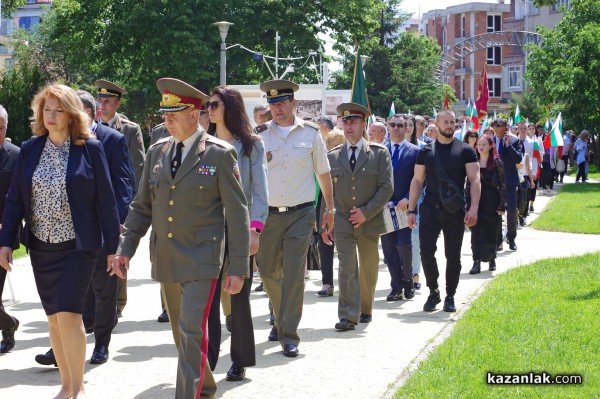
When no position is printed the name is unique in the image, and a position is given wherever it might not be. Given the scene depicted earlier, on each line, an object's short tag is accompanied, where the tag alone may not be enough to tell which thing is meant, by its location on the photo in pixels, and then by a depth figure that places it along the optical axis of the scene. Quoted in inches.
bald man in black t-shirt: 431.5
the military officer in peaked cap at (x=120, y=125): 387.2
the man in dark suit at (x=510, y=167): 678.5
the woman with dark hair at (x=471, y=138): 668.1
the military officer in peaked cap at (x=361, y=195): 405.1
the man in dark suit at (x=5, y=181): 342.0
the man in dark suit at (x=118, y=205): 332.5
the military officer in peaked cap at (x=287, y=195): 350.3
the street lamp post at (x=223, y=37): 1497.3
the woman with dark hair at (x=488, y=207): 571.5
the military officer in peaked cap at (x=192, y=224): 253.3
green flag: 695.1
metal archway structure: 3222.4
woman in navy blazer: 269.1
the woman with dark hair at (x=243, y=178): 304.2
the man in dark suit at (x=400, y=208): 474.3
